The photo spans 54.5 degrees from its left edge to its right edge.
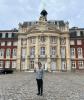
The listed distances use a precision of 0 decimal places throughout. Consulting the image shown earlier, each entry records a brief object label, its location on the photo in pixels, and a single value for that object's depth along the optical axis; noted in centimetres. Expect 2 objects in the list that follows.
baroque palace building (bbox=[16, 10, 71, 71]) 2407
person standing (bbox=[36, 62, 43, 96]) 471
